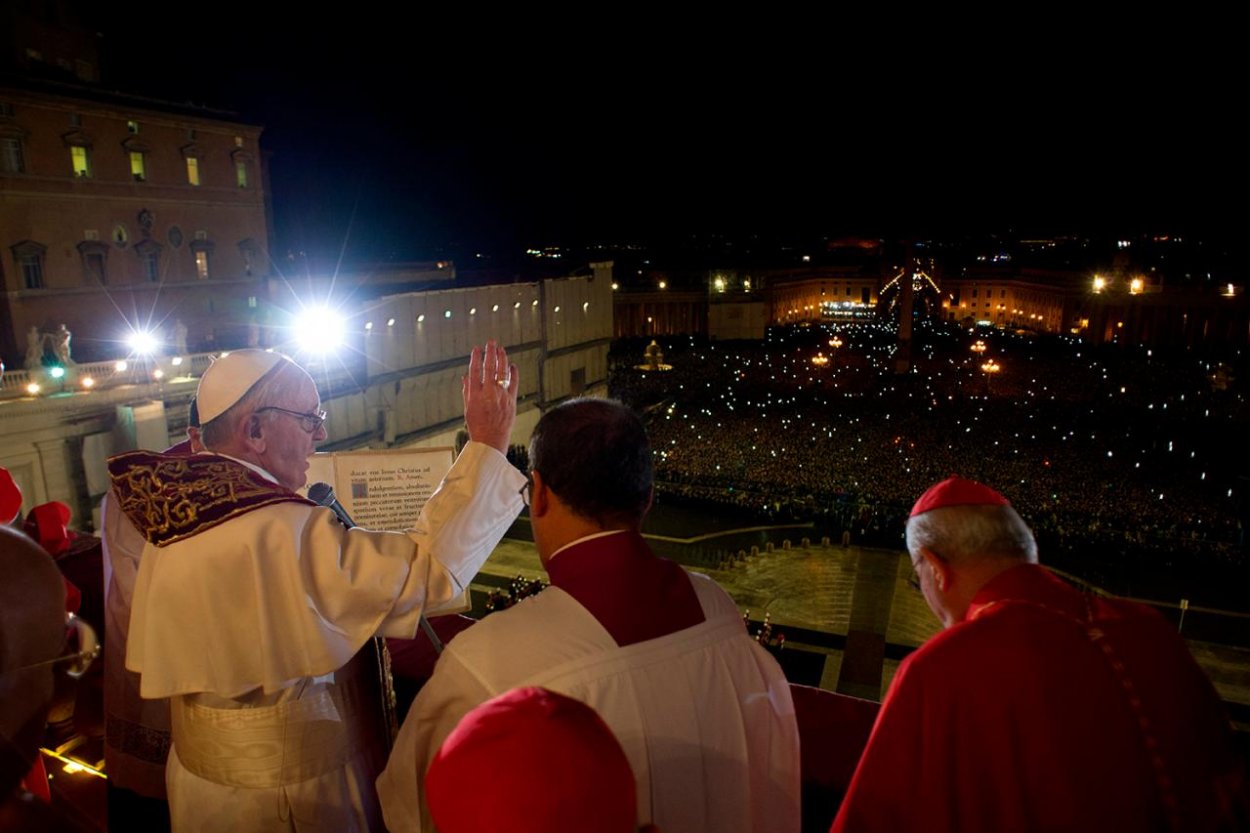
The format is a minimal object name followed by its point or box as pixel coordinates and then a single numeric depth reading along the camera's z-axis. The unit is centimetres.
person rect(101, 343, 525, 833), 208
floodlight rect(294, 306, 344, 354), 2356
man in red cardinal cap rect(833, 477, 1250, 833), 176
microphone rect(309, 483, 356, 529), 320
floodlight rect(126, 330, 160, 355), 1864
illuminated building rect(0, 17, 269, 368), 2034
